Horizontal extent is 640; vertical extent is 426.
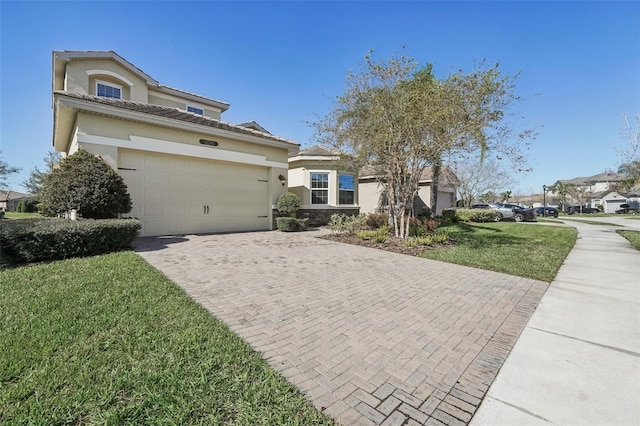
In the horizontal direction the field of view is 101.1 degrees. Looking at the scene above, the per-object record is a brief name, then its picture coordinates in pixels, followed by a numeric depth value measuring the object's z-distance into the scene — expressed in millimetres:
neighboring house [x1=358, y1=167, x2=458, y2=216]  19625
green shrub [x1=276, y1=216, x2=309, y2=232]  12328
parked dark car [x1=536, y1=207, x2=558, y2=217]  32469
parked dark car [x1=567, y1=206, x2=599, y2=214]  46206
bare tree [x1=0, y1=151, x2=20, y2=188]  31266
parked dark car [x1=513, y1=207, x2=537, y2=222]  22406
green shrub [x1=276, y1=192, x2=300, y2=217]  12758
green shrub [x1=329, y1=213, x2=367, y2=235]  11458
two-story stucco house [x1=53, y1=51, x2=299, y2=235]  8977
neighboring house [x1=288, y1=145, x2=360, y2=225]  15750
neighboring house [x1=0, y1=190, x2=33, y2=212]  45147
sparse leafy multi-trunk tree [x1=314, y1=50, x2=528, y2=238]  7921
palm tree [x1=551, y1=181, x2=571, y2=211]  50594
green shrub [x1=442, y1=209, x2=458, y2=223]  18906
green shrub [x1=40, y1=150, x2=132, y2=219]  7289
